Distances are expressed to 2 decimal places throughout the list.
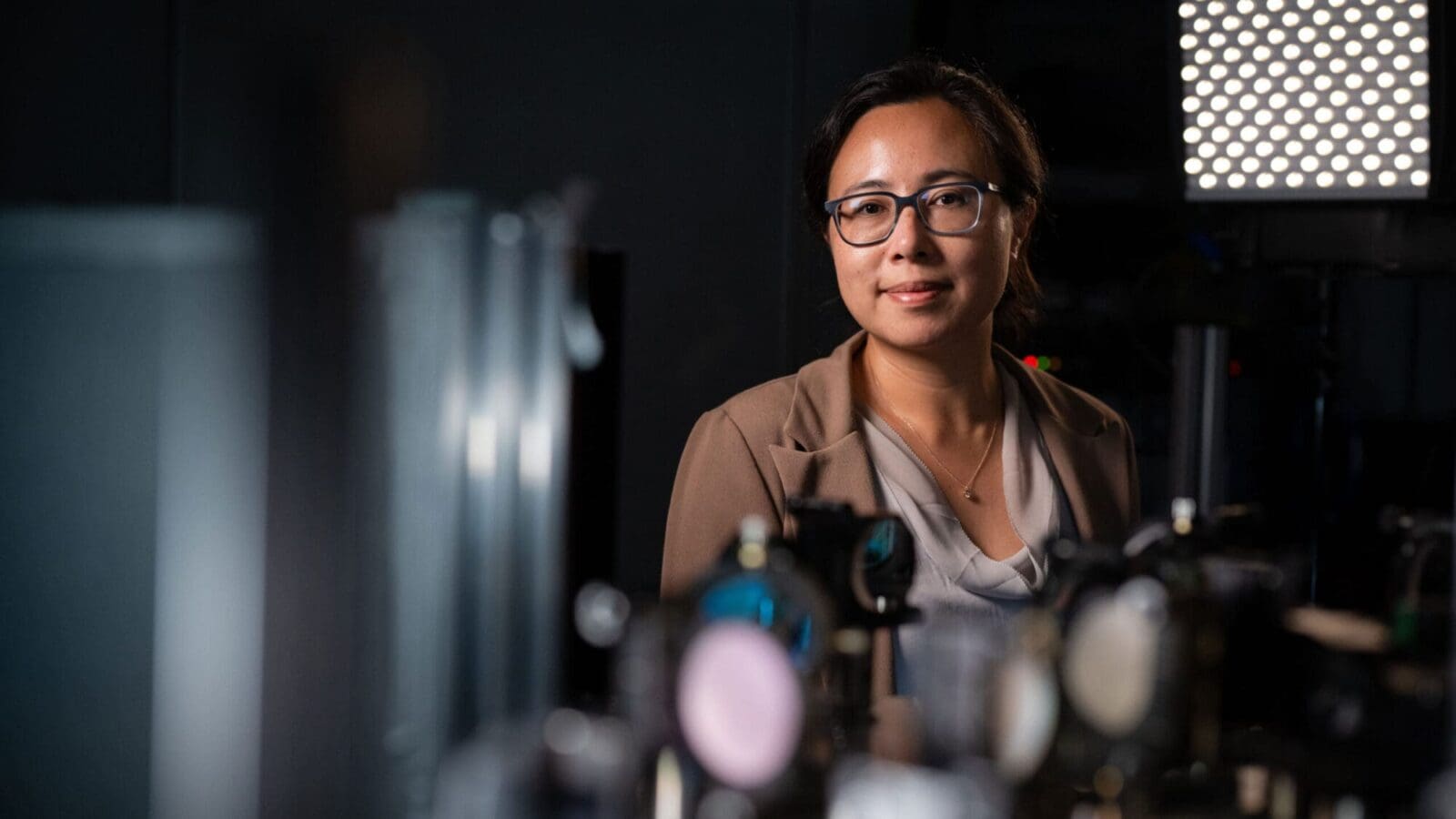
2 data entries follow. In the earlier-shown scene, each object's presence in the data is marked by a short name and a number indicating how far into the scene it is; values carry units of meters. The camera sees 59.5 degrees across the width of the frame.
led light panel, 1.44
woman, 1.38
